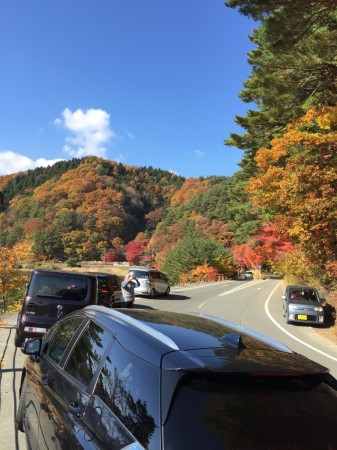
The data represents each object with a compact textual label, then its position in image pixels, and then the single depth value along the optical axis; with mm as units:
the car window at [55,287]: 9000
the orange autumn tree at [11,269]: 19984
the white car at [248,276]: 84312
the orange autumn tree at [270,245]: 34000
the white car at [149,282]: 24328
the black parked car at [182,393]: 2068
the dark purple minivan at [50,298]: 8734
